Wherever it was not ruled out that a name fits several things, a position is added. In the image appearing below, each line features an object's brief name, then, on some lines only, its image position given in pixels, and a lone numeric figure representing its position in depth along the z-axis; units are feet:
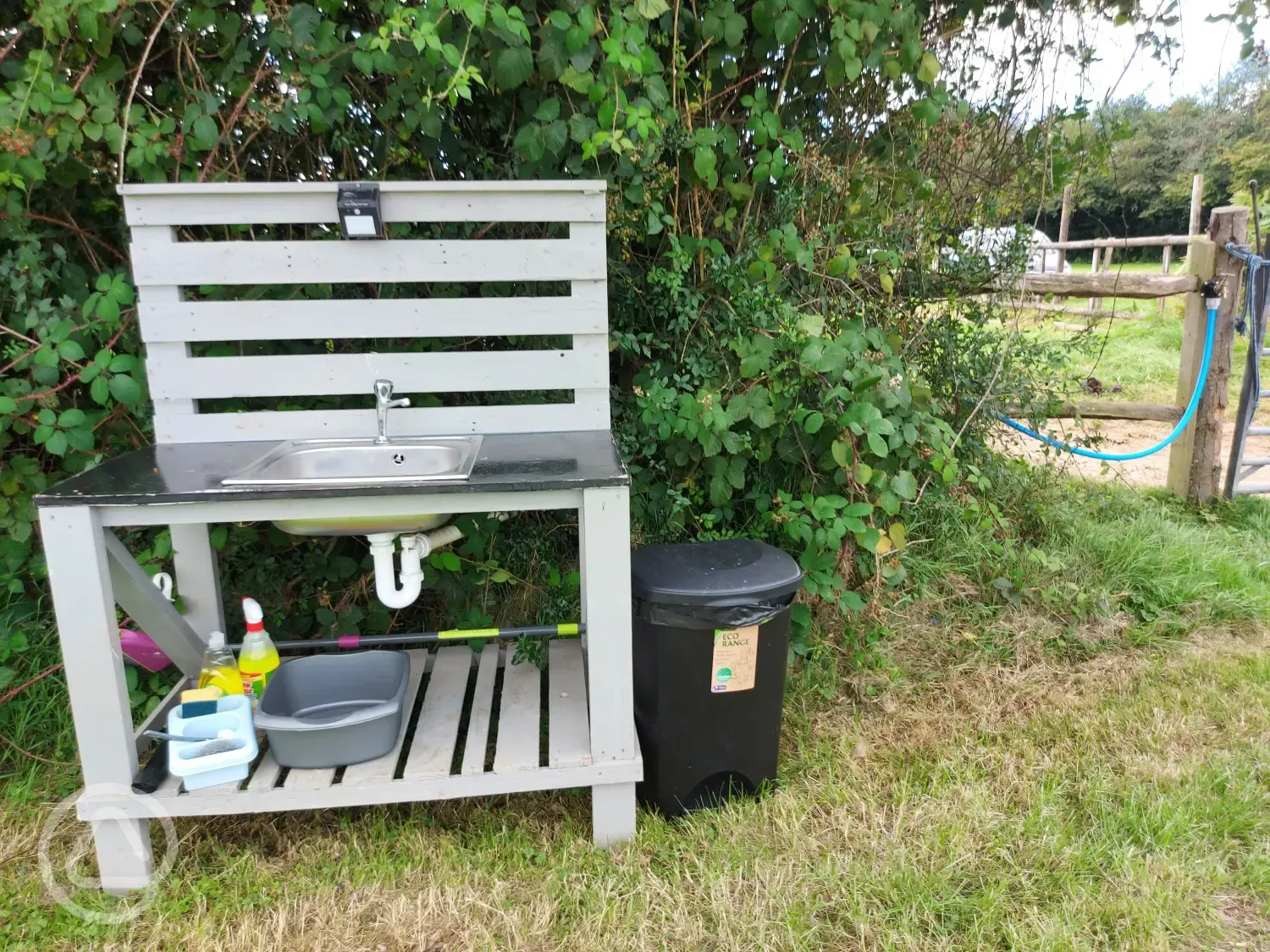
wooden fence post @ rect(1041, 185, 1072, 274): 14.80
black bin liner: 6.45
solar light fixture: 7.03
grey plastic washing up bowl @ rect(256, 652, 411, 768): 6.36
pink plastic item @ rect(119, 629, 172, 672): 7.79
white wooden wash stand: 5.77
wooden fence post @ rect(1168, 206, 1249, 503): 12.38
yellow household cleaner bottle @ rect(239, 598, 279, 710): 7.07
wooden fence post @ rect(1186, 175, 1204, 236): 26.99
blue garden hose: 11.73
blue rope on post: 12.02
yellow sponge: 6.48
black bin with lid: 6.49
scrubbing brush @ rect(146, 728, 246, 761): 6.15
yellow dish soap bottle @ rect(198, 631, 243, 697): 6.93
